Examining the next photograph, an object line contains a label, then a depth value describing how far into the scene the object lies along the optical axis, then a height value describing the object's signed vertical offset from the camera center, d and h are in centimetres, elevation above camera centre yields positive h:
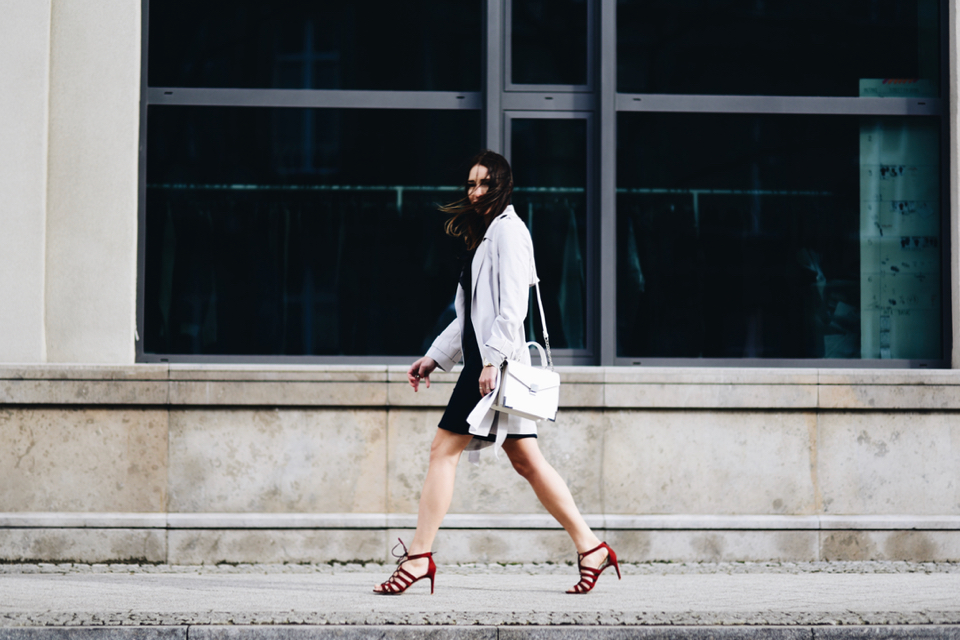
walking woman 941 -10
